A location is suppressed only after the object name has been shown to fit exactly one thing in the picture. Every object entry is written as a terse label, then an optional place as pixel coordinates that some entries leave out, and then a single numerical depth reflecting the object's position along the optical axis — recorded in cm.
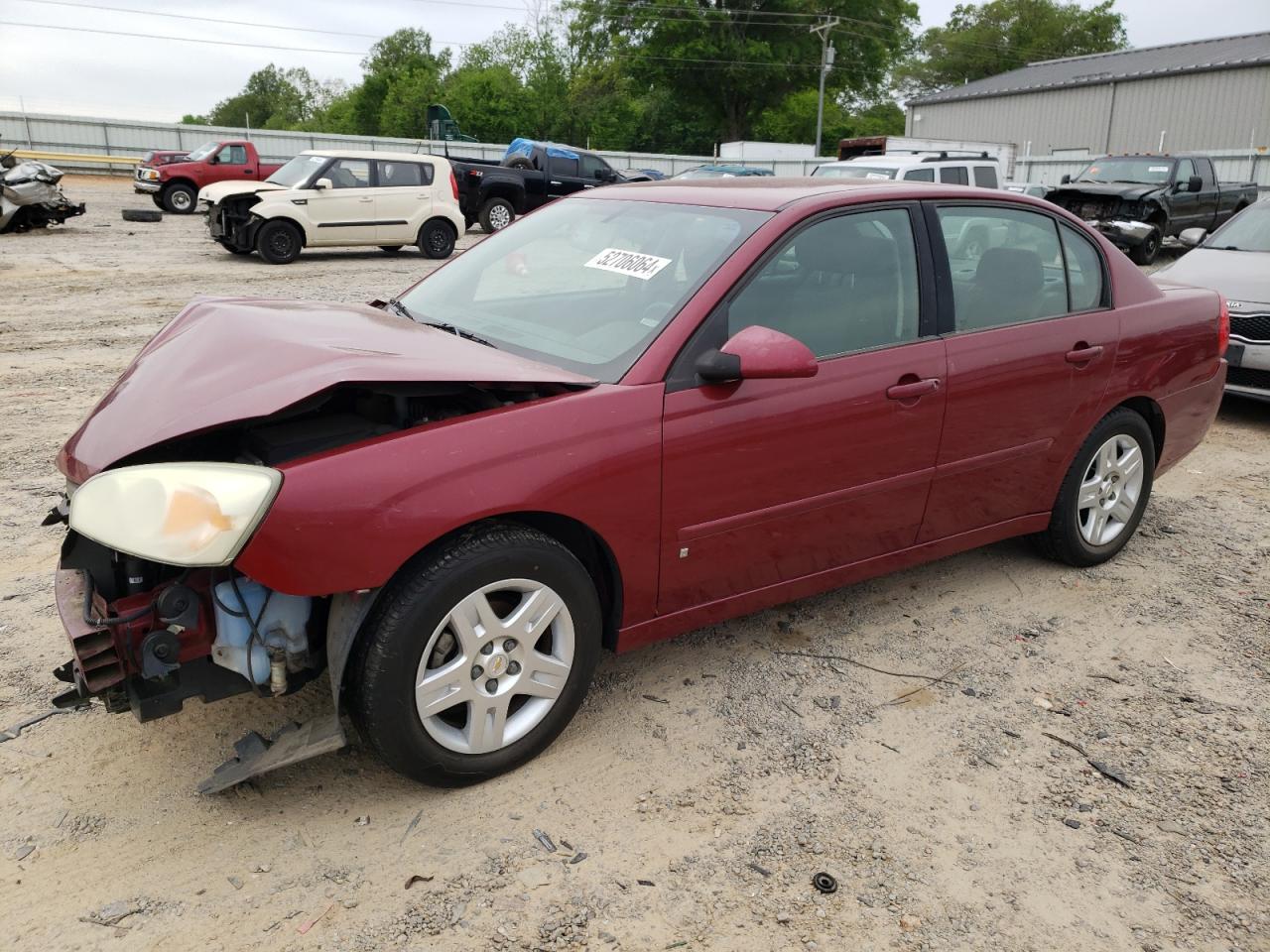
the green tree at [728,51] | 5375
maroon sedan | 259
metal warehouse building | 4141
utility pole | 4694
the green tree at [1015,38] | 7950
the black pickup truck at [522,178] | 1898
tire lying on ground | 1933
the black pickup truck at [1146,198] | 1653
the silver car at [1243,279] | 724
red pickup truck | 2197
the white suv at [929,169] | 1407
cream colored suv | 1479
